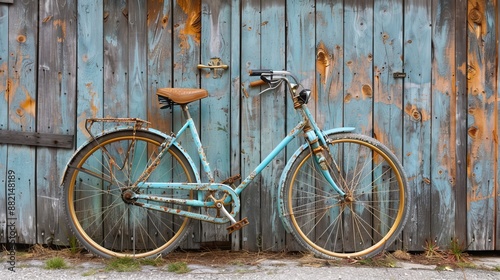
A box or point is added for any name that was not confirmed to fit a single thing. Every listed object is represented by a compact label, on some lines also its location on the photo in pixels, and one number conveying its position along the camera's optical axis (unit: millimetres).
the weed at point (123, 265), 3850
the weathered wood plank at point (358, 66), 4266
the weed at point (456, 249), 4254
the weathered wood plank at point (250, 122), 4230
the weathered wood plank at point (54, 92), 4215
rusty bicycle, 3965
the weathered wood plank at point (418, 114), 4266
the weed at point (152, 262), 3949
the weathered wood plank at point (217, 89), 4238
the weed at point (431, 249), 4285
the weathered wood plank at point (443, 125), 4270
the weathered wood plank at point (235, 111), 4242
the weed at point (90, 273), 3768
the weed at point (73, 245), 4199
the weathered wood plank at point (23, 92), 4203
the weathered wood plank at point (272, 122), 4238
